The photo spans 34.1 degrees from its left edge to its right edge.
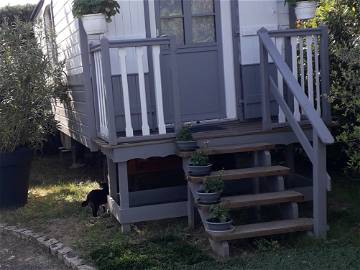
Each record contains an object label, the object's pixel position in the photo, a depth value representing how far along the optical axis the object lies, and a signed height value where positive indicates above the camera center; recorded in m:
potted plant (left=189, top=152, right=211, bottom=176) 5.35 -0.85
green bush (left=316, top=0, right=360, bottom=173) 5.51 +0.00
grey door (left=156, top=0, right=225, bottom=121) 6.70 +0.19
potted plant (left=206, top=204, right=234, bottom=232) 4.91 -1.26
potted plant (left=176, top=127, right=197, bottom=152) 5.60 -0.66
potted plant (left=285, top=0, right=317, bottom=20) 6.55 +0.63
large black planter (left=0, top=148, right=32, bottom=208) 7.10 -1.14
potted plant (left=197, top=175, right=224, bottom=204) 5.10 -1.05
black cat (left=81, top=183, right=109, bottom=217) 6.56 -1.37
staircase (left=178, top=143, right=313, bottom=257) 4.99 -1.18
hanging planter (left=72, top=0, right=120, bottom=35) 6.09 +0.67
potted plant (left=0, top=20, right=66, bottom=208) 7.15 -0.29
